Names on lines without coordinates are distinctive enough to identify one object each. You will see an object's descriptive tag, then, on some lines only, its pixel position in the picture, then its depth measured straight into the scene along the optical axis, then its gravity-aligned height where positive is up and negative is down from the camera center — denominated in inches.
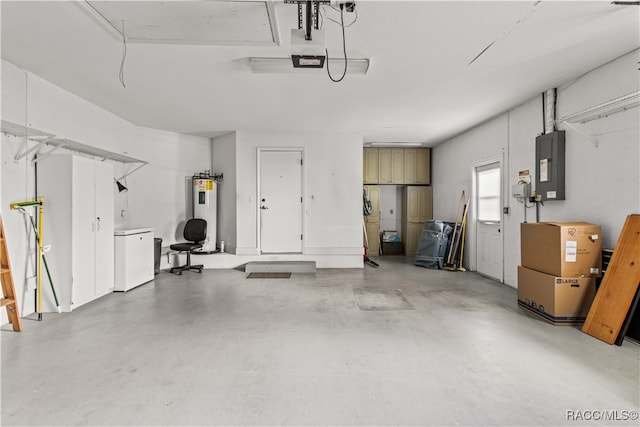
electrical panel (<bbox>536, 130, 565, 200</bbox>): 144.2 +22.5
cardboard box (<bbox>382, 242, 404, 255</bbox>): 310.8 -39.5
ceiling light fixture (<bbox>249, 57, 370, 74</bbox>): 121.2 +59.5
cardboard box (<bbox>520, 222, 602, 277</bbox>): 121.0 -16.0
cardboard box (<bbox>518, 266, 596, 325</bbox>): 121.0 -35.8
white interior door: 243.4 +7.0
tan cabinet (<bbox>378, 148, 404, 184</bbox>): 301.4 +43.4
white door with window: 199.9 -7.6
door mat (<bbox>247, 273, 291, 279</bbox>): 209.8 -47.0
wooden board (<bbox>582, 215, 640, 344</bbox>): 105.6 -28.4
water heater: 240.5 +6.0
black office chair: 222.8 -19.3
